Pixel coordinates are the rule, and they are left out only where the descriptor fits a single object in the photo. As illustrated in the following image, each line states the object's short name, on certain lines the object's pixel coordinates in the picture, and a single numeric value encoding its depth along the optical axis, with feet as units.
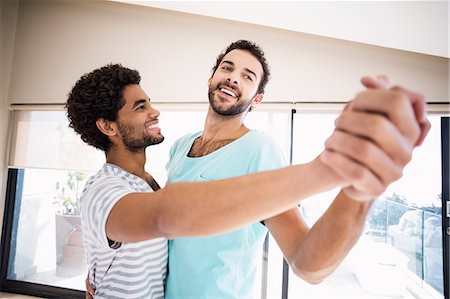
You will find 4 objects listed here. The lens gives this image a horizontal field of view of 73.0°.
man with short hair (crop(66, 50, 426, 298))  0.91
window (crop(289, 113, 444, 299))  5.41
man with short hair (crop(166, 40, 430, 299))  1.37
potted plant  6.70
